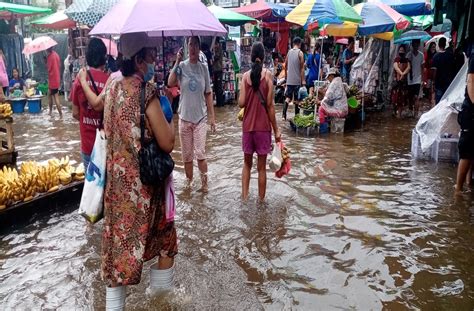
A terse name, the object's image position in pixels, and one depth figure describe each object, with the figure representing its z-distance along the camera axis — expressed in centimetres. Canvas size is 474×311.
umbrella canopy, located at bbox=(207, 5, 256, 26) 1335
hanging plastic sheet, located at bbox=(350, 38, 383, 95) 1296
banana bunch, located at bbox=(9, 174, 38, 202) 508
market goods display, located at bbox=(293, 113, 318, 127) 996
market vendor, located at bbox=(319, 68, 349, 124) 990
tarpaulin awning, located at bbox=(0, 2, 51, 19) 1332
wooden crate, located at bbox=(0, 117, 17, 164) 691
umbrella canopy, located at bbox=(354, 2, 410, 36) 1015
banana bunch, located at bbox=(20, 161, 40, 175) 550
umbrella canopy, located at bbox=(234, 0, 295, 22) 1485
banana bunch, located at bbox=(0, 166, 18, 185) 509
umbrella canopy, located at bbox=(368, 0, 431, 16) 1200
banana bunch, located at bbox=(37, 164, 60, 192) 548
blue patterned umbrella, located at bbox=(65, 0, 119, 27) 626
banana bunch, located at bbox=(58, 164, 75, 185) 576
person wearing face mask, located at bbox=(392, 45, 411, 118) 1180
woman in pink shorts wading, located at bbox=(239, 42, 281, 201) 532
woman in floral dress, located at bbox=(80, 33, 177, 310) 287
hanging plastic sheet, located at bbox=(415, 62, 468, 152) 706
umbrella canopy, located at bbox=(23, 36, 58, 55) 1436
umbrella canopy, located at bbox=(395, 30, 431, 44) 1217
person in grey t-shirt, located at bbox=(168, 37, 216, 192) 589
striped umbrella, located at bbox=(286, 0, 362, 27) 876
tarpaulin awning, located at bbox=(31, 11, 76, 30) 1337
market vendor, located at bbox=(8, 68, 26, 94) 1595
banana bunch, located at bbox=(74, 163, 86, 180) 591
